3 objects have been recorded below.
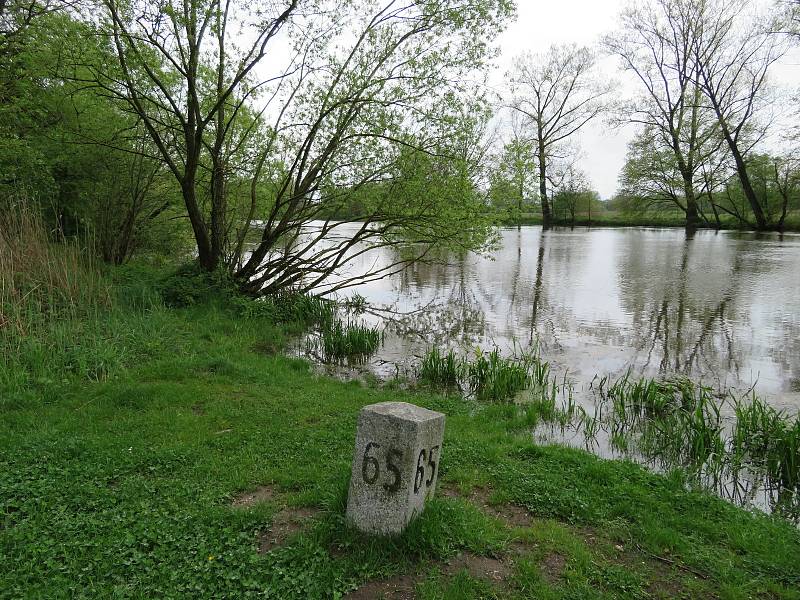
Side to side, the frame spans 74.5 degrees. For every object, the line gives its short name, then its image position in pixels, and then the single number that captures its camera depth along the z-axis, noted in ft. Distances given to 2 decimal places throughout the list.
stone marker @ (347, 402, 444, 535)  9.71
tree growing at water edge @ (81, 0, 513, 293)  30.14
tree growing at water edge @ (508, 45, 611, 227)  142.85
